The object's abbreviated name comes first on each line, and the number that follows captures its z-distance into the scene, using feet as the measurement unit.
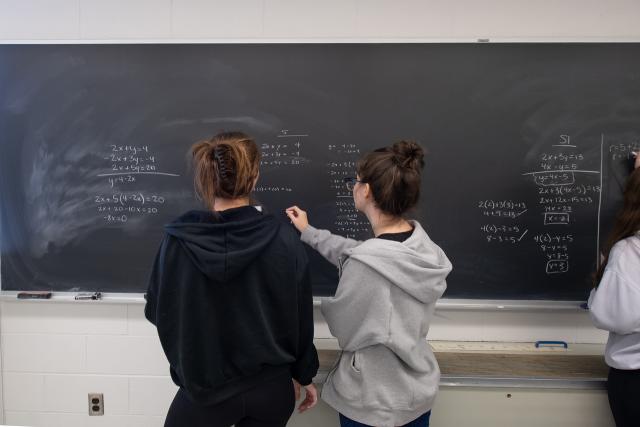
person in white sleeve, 4.87
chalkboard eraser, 6.63
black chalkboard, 6.25
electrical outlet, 6.95
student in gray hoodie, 4.32
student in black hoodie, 4.15
